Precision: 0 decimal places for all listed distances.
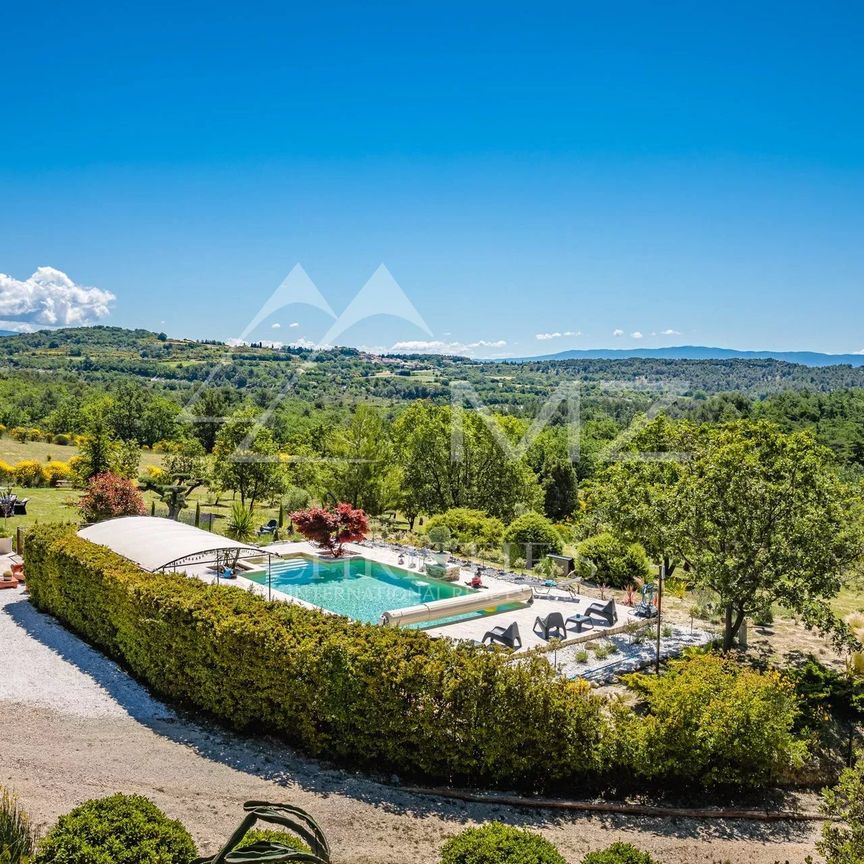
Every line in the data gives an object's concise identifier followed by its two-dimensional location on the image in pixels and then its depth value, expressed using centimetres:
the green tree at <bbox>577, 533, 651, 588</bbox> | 1810
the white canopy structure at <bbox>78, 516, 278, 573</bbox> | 1327
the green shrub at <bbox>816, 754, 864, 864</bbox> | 500
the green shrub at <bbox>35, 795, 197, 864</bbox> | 522
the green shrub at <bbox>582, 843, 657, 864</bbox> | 542
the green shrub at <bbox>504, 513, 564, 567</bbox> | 2183
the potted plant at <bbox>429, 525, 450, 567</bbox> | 2184
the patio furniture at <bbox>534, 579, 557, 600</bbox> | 1720
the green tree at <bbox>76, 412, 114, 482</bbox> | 2812
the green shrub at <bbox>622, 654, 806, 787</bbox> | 820
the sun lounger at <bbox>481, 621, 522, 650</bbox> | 1283
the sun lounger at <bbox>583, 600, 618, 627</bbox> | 1454
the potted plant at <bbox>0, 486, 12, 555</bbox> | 1947
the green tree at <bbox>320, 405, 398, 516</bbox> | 2719
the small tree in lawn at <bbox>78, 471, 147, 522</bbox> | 1988
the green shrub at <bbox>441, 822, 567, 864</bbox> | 540
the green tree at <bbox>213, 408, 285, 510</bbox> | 2742
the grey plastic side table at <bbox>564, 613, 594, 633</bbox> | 1404
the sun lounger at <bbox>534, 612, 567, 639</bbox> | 1366
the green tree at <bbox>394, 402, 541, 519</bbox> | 3166
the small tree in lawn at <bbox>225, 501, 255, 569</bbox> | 2252
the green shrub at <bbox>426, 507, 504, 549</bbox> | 2264
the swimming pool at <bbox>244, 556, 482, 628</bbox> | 1691
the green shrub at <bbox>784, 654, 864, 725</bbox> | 995
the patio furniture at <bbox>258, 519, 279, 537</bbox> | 2459
